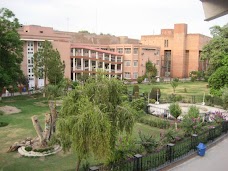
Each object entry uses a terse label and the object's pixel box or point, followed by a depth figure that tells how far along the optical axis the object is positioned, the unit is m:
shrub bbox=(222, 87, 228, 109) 21.08
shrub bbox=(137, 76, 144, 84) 48.68
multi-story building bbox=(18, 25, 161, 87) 37.53
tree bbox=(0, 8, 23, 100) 23.98
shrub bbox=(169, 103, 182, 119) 18.03
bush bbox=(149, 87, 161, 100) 28.45
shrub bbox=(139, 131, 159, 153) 11.18
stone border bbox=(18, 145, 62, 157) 13.05
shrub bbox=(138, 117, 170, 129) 18.61
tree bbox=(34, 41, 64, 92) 29.89
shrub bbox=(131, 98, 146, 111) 22.01
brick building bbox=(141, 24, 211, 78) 62.44
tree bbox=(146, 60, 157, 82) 52.38
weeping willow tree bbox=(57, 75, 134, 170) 7.60
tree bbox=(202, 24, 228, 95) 37.93
